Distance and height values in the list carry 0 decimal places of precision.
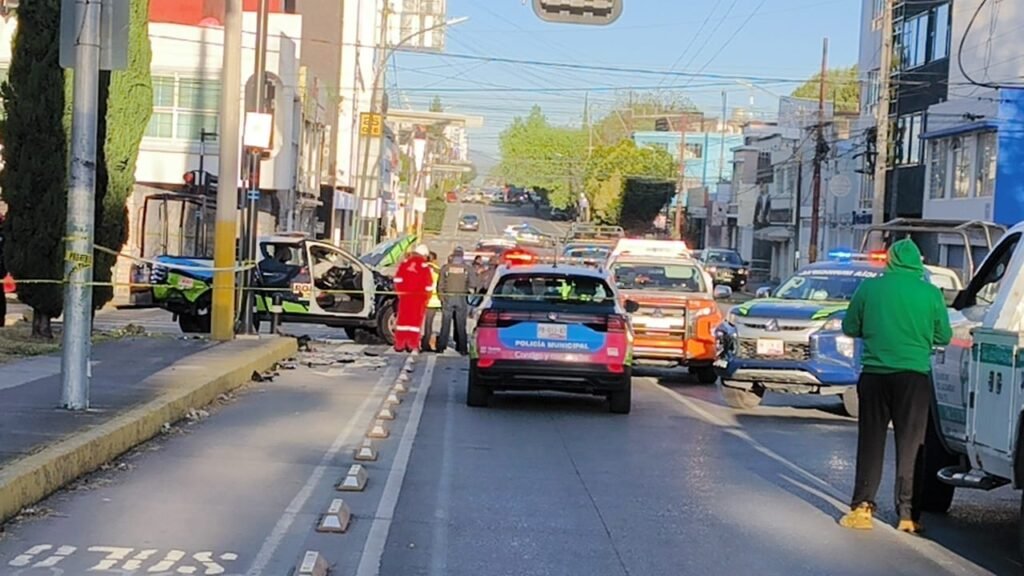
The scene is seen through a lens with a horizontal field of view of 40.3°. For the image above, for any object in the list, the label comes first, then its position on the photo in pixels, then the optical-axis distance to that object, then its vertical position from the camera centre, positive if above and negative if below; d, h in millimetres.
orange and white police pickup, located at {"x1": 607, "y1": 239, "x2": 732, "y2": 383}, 19234 -1194
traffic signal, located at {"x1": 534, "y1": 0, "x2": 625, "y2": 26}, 15336 +2408
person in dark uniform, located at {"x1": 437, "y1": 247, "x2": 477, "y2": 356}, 22891 -1211
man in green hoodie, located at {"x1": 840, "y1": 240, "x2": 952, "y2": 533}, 9328 -827
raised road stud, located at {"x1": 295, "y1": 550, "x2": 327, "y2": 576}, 7348 -1863
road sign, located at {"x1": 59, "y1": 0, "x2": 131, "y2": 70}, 11594 +1457
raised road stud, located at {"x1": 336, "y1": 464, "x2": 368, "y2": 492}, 10070 -1922
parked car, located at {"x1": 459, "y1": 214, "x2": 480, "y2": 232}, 96381 -8
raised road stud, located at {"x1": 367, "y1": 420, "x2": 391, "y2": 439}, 12922 -1984
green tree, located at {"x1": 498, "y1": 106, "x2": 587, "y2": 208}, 126938 +7298
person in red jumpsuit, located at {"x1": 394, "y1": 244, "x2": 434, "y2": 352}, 22797 -1269
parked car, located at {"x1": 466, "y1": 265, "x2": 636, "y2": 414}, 15055 -1294
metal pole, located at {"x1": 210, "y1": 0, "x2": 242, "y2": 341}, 20016 +185
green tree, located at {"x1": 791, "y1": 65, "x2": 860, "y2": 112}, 92825 +11471
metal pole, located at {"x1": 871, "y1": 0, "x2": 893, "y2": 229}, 35656 +3384
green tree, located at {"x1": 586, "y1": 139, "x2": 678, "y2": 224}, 97500 +4266
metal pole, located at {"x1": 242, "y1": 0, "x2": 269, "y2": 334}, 21297 +502
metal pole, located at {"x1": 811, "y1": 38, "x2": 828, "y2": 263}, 50281 +2951
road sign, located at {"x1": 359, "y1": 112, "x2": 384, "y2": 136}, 55475 +3781
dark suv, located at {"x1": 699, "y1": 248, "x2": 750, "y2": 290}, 55906 -1236
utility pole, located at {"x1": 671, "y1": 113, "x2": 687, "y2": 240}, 81650 +2222
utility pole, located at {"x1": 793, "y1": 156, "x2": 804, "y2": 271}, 63888 +1945
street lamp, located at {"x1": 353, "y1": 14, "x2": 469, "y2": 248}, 55688 +2642
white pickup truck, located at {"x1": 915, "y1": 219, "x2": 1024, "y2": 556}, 8086 -894
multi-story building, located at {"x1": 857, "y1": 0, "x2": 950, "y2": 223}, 49281 +5730
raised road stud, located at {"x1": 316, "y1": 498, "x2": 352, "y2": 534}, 8641 -1896
